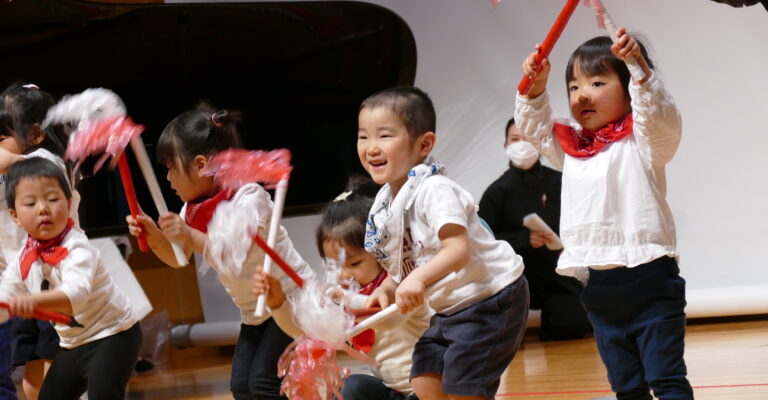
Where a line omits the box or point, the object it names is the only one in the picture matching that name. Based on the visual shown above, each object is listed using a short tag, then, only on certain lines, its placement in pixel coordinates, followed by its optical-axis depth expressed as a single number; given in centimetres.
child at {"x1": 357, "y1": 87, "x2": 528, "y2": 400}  406
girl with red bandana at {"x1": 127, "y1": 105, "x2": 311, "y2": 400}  485
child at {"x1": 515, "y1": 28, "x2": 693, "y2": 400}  393
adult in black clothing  889
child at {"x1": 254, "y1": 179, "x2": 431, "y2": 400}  466
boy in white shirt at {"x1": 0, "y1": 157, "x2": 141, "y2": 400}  484
